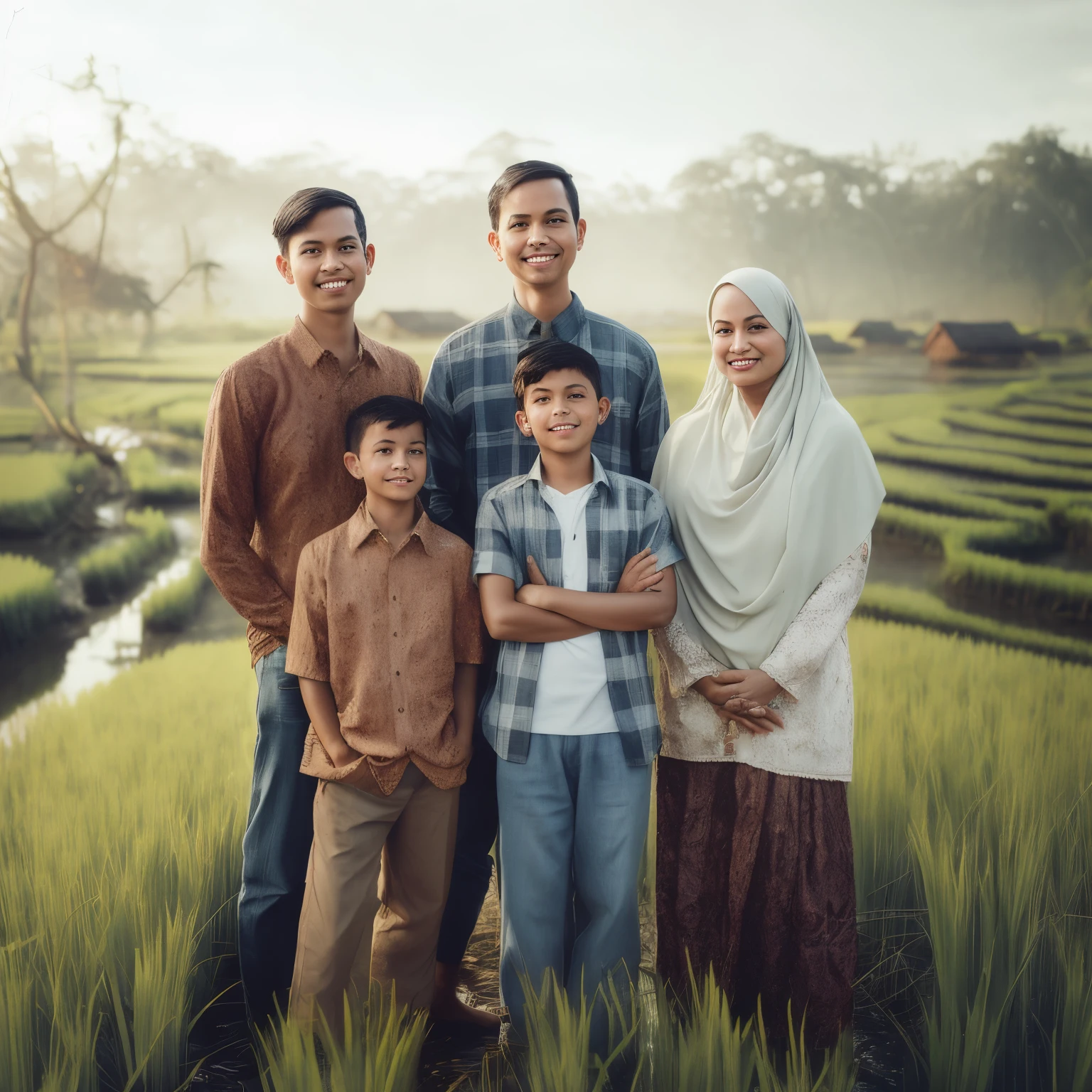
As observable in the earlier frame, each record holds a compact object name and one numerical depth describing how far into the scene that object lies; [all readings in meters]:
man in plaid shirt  2.02
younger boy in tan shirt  1.81
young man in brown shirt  1.96
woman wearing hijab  1.83
